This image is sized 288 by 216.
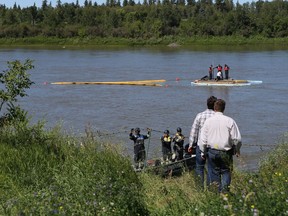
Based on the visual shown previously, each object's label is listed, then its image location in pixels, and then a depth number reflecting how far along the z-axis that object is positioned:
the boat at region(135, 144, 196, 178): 11.12
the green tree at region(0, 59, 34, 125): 12.80
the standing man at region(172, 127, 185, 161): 13.84
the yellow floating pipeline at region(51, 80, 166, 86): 39.56
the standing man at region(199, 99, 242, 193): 7.54
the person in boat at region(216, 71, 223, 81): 38.28
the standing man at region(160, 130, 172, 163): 14.59
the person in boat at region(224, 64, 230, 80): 39.36
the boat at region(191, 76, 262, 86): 37.56
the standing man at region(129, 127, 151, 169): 13.84
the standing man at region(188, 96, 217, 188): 8.61
